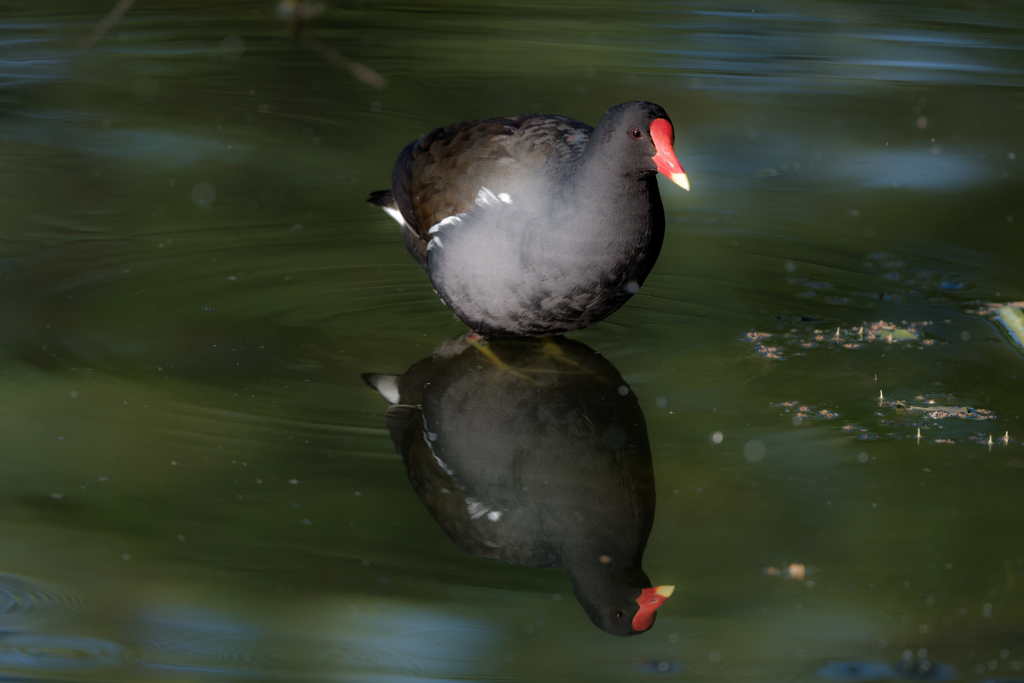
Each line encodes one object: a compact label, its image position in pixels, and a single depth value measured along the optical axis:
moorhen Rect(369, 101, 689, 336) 8.49
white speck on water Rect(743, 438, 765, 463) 8.20
